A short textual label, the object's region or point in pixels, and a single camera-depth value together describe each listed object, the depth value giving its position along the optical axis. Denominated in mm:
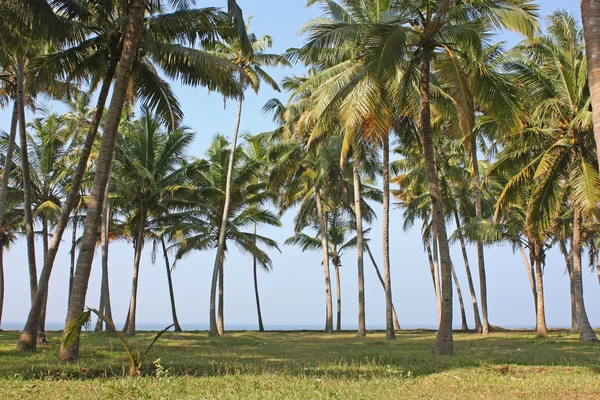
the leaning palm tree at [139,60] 12055
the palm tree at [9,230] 25859
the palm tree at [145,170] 23562
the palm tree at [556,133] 16375
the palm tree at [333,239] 36719
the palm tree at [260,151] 30069
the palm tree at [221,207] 26594
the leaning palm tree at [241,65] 23484
